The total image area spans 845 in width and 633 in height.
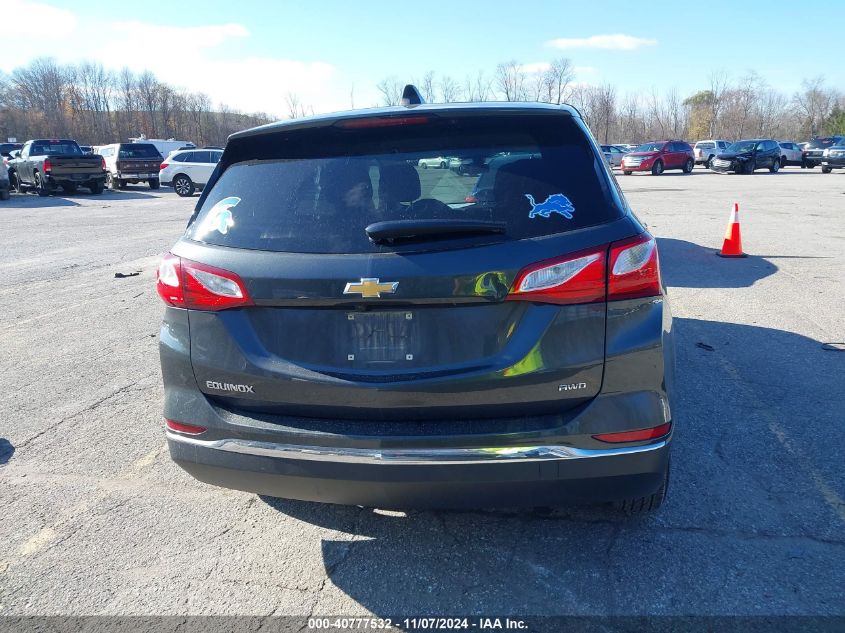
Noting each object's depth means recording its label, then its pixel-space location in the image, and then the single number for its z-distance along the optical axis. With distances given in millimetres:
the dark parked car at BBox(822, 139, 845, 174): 37188
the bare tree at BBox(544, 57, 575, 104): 71562
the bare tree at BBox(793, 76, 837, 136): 92375
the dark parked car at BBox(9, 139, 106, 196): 26484
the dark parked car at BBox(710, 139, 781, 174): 37531
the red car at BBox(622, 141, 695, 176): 35906
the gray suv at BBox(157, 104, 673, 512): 2361
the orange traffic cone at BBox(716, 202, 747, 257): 9969
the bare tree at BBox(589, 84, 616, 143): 80838
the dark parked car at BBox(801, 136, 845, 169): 41094
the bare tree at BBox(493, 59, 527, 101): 73100
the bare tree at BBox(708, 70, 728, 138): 94938
